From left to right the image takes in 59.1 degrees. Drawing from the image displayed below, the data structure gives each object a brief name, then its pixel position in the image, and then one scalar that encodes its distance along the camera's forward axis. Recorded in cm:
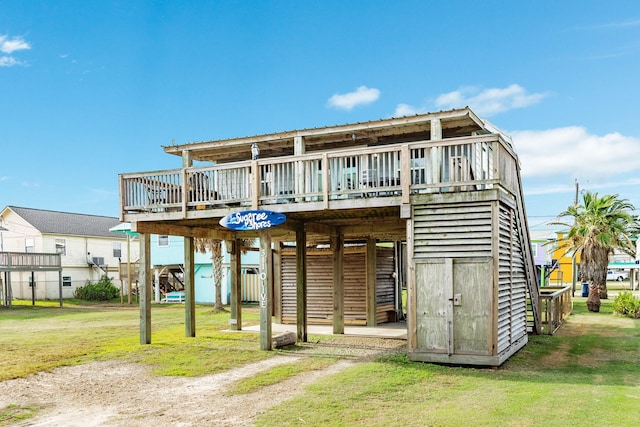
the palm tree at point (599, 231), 2298
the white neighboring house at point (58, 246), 3584
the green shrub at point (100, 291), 3472
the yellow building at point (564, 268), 4075
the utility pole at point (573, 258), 2498
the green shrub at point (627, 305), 1944
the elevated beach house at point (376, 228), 1039
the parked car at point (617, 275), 5316
